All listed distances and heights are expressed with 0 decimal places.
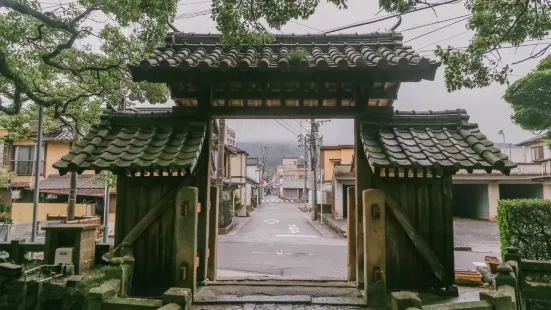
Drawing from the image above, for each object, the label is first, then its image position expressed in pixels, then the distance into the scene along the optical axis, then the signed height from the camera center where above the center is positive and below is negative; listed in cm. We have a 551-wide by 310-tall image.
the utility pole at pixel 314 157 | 3275 +312
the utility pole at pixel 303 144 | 4131 +563
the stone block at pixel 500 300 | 393 -135
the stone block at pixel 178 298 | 407 -139
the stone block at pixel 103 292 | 414 -138
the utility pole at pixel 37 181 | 1263 +16
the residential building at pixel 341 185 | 3189 +23
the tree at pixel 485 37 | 721 +345
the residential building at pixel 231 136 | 8179 +1303
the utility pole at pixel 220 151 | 2192 +245
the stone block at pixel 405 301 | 379 -133
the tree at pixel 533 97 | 1484 +436
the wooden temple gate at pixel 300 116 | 522 +60
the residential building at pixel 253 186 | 5518 +16
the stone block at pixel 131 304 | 404 -146
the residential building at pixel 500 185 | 2875 +29
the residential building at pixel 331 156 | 3984 +381
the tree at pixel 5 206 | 2164 -153
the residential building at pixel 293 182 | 8568 +133
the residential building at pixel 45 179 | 2659 +60
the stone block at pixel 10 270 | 807 -209
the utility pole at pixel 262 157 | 7588 +690
